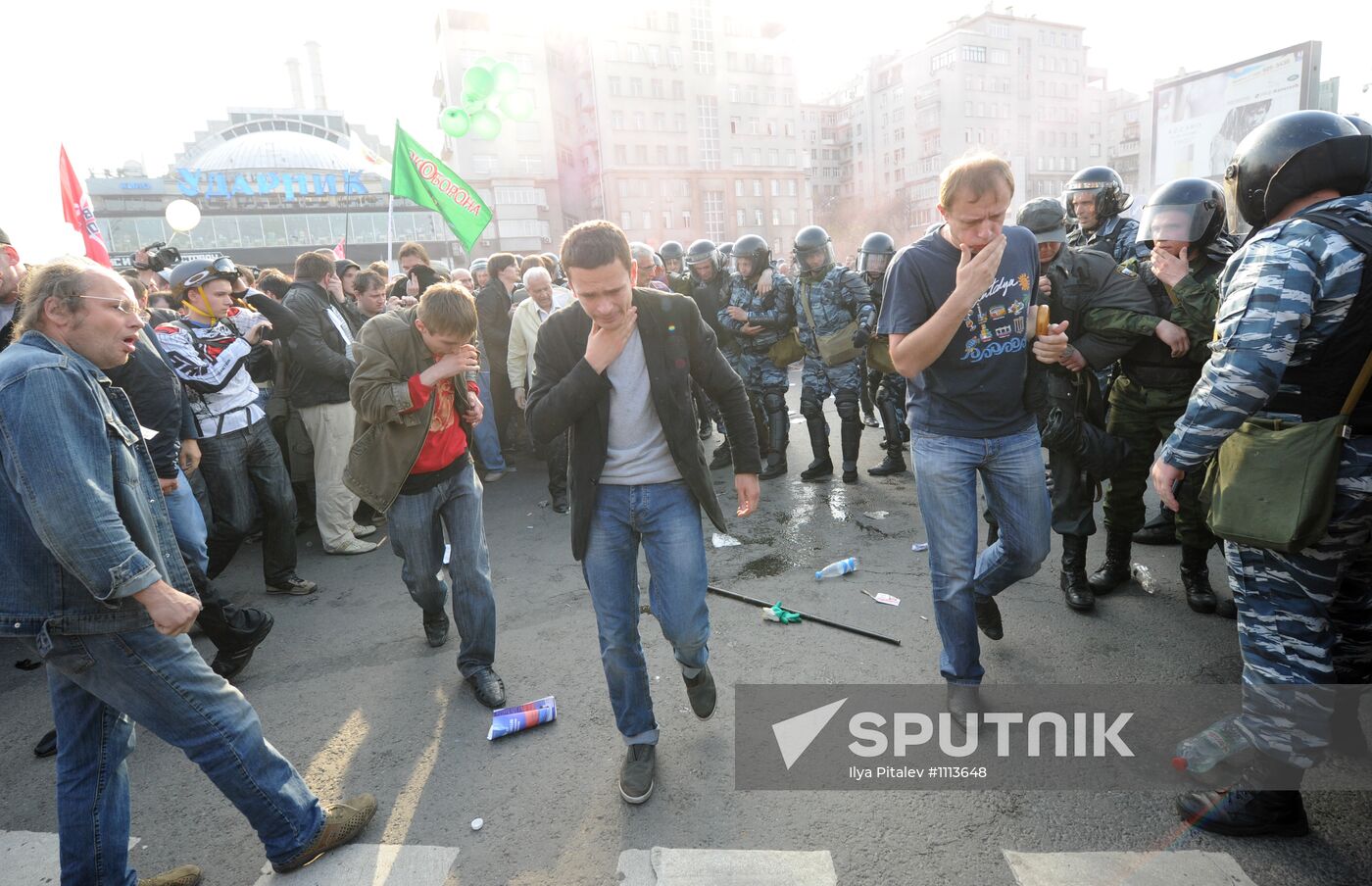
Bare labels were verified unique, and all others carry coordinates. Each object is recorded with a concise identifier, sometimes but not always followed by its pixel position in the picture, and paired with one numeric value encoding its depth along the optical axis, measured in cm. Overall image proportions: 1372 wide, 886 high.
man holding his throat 258
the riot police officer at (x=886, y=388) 680
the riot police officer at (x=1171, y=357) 345
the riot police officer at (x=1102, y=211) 466
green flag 916
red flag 823
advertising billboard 1716
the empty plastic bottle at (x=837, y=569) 458
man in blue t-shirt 259
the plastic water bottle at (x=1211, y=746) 244
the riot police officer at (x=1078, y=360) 367
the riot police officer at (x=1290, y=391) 197
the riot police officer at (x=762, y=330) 723
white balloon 1267
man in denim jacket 188
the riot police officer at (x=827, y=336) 658
